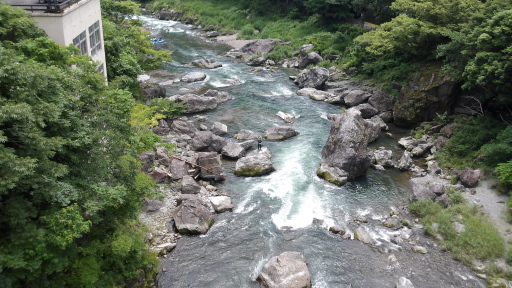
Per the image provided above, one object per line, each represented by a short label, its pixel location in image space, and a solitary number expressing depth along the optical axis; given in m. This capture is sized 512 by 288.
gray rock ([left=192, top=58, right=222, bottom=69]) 42.81
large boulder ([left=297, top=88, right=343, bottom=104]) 34.25
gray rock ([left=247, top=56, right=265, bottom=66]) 44.66
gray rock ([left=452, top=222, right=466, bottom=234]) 19.02
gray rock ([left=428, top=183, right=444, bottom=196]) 21.70
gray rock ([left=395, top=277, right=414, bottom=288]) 15.90
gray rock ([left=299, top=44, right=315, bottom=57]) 44.77
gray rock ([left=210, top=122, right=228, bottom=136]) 28.61
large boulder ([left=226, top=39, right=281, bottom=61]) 47.55
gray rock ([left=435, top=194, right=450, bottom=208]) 20.95
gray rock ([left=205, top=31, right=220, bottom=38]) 57.40
